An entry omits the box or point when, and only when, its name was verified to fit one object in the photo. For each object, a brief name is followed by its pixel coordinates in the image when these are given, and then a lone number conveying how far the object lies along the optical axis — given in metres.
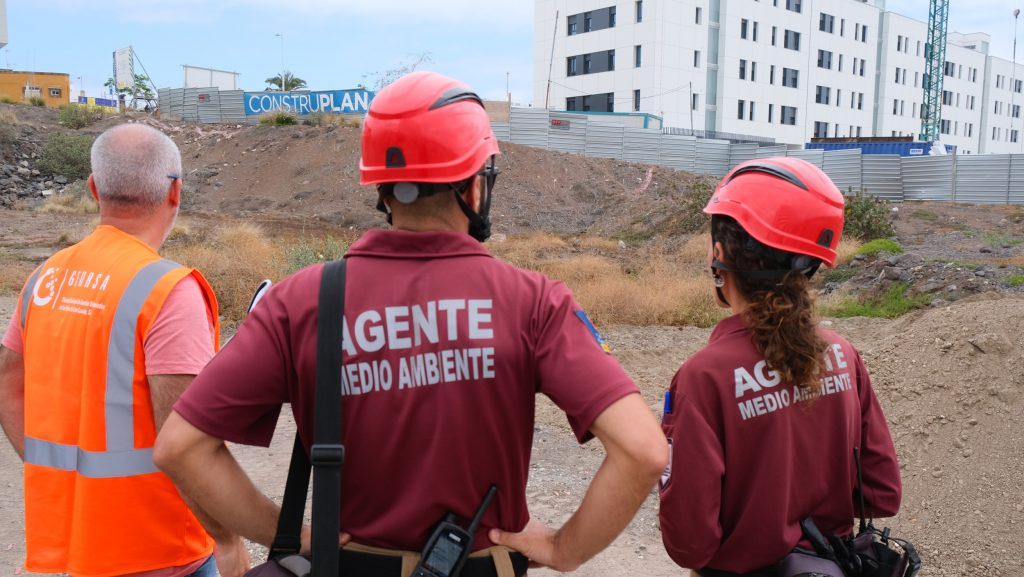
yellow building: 54.10
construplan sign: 38.44
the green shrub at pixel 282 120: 37.38
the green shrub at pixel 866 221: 19.66
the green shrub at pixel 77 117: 39.19
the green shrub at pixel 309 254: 13.09
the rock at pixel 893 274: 13.70
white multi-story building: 53.66
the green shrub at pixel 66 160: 33.25
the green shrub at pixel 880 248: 15.63
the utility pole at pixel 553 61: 55.56
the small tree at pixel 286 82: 58.25
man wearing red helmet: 1.65
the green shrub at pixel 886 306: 12.45
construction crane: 66.56
